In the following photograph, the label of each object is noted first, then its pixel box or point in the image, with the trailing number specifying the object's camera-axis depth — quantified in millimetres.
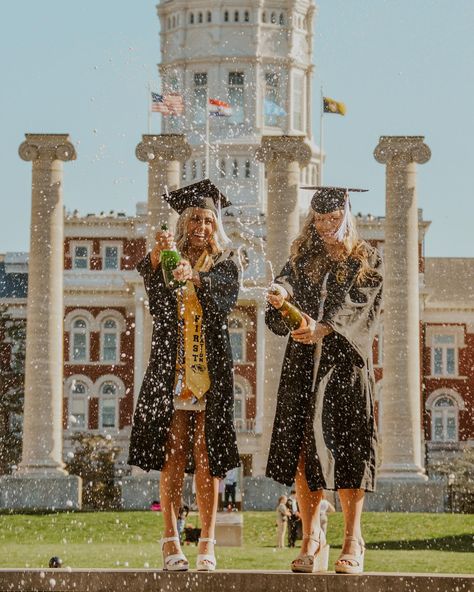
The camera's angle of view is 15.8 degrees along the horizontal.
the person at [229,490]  59094
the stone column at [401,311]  48188
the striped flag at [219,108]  63188
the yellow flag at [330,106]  56938
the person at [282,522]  37500
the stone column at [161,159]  48469
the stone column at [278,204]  48219
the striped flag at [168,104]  52500
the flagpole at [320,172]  118375
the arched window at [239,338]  83562
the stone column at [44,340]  47906
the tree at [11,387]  71625
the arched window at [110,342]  85000
